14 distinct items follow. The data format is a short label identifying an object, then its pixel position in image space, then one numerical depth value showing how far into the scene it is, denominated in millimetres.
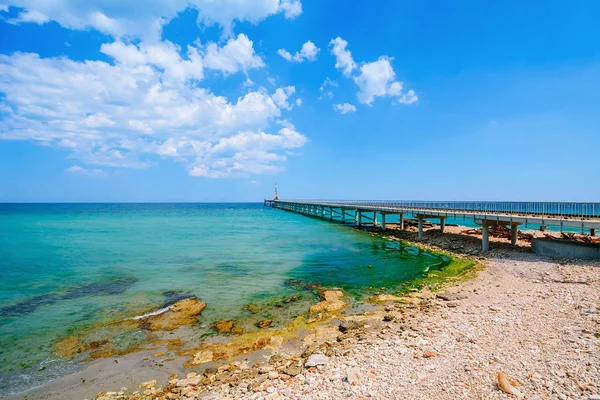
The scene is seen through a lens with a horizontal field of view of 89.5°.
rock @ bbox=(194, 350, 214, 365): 8242
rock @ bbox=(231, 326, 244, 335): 10168
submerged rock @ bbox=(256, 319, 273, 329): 10631
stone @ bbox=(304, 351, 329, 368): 7220
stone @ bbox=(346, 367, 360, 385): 6164
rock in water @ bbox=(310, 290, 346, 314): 12079
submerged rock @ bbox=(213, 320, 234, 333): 10336
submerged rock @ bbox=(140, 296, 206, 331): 10781
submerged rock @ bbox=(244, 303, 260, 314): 12164
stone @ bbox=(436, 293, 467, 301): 11805
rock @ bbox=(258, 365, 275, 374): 7294
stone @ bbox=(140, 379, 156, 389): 7211
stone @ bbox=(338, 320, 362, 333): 9701
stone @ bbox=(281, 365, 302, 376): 6938
